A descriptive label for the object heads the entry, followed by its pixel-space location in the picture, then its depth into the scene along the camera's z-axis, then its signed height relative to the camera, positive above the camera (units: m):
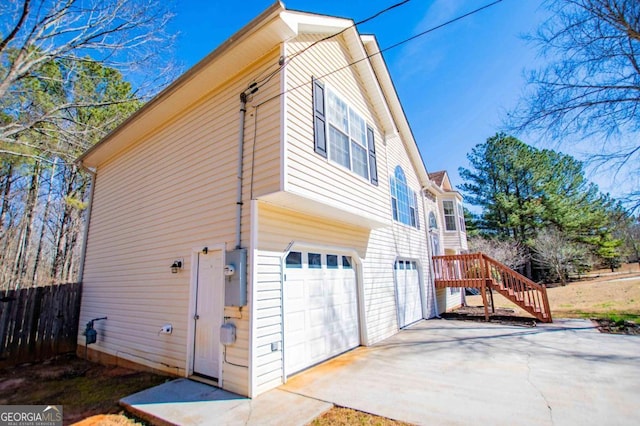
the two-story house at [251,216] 4.94 +1.26
